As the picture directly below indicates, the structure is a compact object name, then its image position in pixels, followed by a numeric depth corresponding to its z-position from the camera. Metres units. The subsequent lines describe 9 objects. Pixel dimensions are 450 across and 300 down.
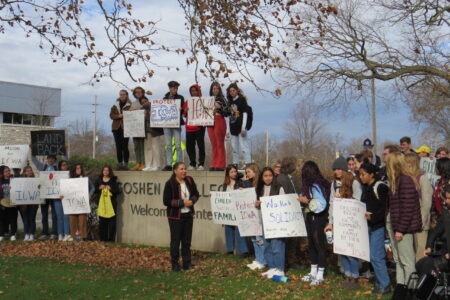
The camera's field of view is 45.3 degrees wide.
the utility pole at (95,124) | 66.18
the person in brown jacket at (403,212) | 7.51
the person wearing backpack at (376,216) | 8.20
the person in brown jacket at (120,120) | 14.70
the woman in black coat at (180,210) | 10.13
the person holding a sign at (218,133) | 12.59
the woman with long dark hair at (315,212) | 9.04
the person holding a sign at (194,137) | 13.08
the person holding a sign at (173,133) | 13.70
